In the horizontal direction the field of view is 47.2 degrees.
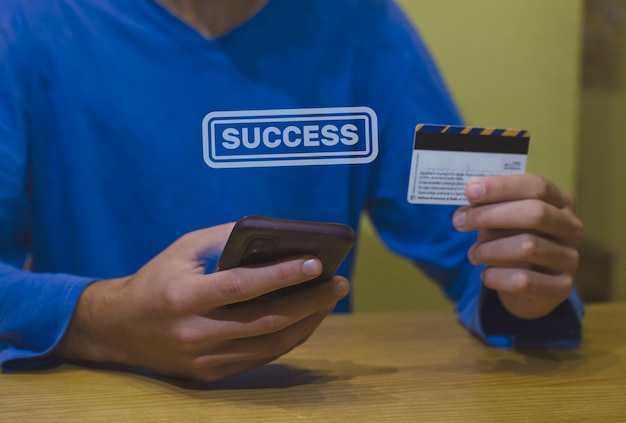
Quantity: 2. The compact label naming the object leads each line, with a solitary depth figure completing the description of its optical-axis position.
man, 0.75
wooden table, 0.69
